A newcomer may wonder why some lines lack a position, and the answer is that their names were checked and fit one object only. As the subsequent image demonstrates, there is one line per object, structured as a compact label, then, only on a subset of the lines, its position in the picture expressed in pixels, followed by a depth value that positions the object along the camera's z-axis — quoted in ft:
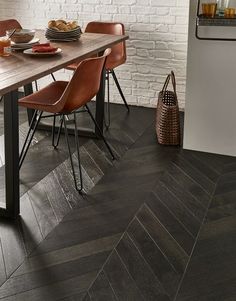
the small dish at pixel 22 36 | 9.06
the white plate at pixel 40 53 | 8.46
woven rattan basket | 10.50
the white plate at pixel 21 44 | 8.97
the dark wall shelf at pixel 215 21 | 8.79
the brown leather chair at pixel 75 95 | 8.06
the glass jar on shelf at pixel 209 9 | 8.91
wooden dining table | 7.01
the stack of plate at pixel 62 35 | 10.02
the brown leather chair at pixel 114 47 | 11.83
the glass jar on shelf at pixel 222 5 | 9.04
